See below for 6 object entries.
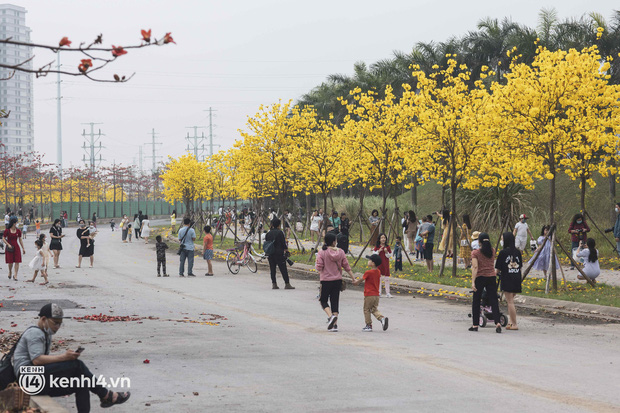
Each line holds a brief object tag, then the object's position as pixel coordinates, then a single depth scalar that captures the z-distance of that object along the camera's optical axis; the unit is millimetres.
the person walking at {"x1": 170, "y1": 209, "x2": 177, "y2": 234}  54769
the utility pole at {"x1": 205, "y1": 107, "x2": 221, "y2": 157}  131912
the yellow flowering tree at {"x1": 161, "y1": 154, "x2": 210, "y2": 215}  56438
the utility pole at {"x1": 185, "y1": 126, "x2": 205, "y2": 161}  141225
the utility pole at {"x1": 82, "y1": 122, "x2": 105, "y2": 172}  131325
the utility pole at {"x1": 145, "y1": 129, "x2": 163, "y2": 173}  172562
